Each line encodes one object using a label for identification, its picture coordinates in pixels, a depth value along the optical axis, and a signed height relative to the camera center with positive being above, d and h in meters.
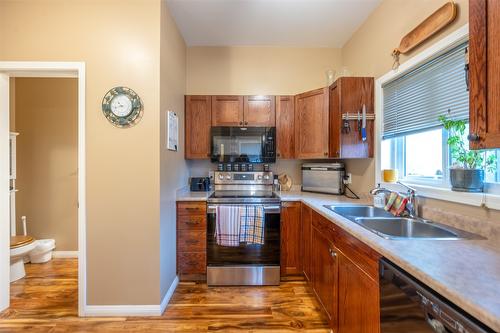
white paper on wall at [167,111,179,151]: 2.26 +0.34
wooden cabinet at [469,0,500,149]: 0.85 +0.33
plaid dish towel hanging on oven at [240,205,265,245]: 2.43 -0.60
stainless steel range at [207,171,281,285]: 2.48 -0.92
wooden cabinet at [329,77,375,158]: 2.31 +0.53
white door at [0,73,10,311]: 2.07 -0.26
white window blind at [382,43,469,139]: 1.44 +0.49
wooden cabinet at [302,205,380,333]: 1.21 -0.70
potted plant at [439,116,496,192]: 1.30 +0.01
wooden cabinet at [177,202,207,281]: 2.51 -0.75
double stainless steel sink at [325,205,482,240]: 1.34 -0.38
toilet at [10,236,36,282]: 2.46 -0.89
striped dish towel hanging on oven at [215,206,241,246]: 2.43 -0.61
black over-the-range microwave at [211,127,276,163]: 2.90 +0.25
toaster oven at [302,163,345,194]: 2.72 -0.15
